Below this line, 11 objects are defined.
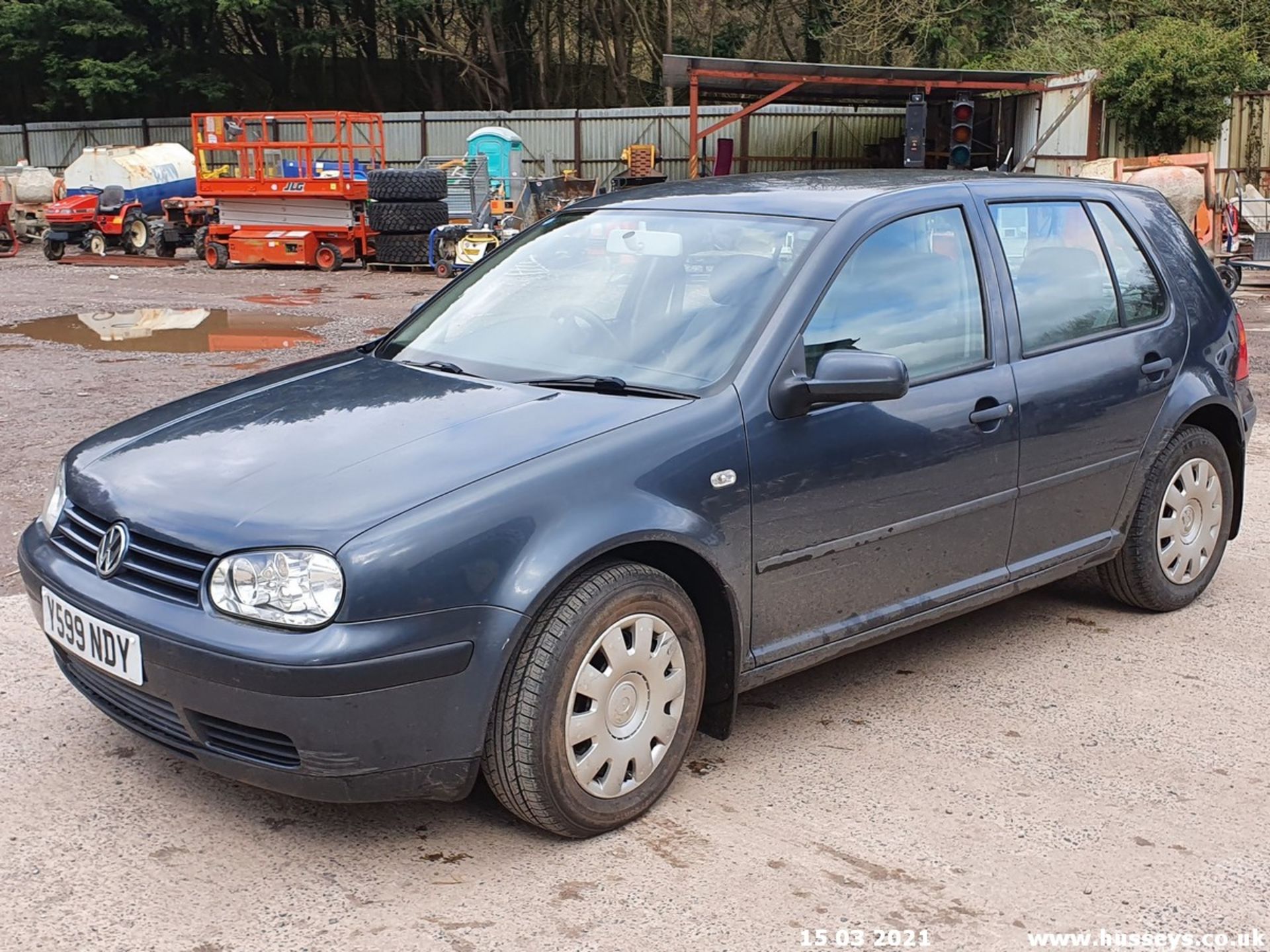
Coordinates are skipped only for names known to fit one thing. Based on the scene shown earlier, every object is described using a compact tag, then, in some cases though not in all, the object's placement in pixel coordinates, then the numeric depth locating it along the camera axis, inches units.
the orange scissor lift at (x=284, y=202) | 855.1
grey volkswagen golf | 117.3
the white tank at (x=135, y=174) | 1020.5
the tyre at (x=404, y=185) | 816.3
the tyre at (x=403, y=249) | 822.5
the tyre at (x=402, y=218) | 822.5
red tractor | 950.4
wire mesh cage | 915.4
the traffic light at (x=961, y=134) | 981.4
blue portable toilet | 1014.4
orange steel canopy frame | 909.8
